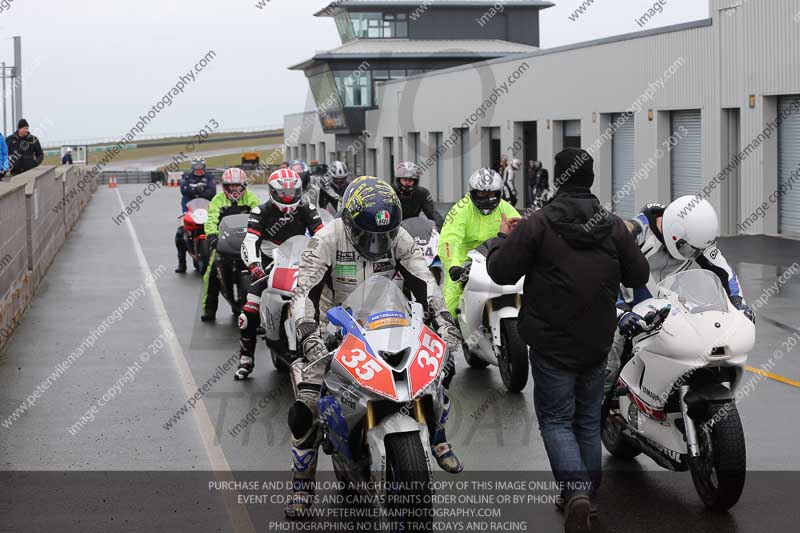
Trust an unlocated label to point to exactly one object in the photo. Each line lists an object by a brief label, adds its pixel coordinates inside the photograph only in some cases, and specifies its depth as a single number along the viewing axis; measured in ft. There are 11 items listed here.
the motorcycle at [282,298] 35.83
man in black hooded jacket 21.71
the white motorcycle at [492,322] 34.81
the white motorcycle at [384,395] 20.06
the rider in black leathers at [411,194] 50.16
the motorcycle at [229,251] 48.96
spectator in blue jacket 77.90
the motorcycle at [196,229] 69.77
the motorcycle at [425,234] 46.03
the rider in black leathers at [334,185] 59.00
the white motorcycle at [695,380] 22.45
